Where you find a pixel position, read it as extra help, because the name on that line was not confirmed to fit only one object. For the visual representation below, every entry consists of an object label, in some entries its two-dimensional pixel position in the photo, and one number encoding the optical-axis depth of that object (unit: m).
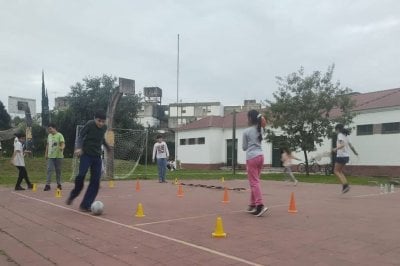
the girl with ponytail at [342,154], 11.94
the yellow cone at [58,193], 11.04
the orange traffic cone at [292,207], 8.59
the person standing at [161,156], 17.12
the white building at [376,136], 26.92
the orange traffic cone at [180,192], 11.79
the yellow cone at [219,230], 6.12
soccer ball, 7.90
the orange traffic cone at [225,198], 10.21
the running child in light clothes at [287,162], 17.70
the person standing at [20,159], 13.02
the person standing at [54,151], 12.68
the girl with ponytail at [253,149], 8.20
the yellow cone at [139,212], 7.88
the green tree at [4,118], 56.63
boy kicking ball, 8.43
